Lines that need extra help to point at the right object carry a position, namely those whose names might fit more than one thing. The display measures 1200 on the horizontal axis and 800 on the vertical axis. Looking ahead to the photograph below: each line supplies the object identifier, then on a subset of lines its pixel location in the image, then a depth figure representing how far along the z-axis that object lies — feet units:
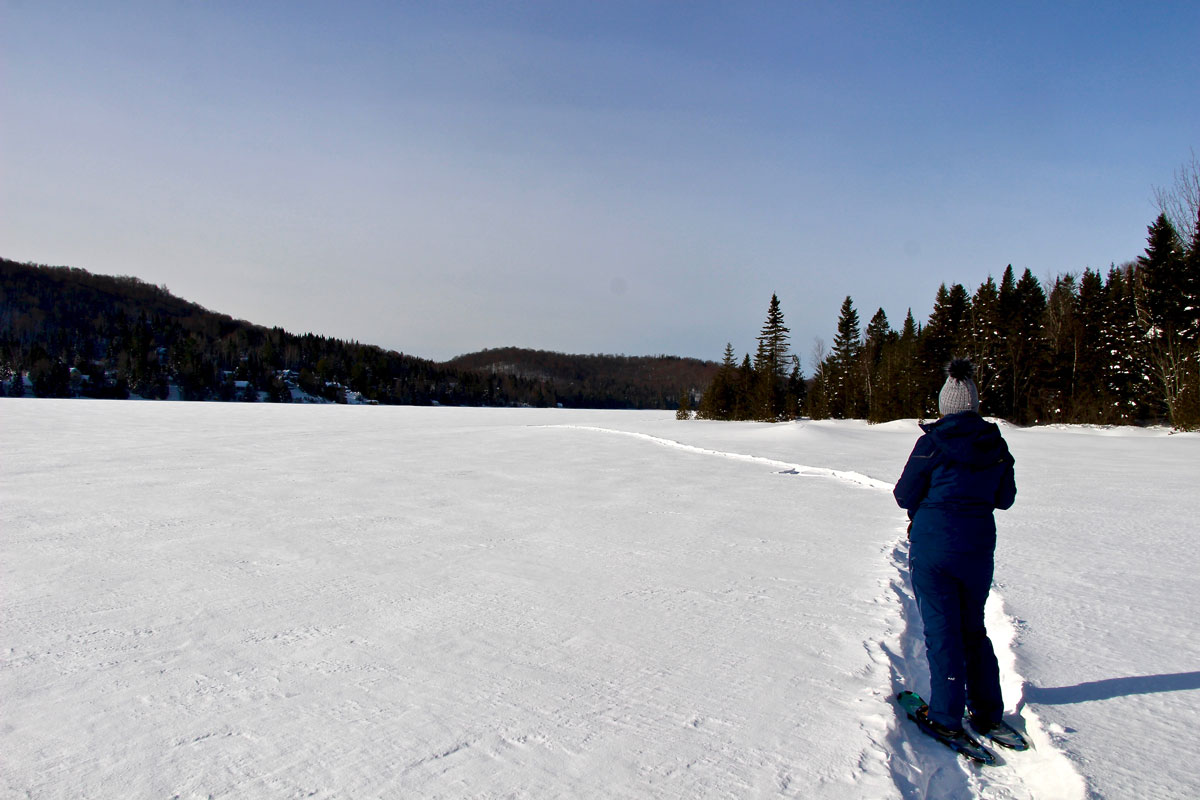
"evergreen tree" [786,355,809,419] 178.48
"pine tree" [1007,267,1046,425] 132.26
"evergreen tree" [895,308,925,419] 144.36
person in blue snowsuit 9.73
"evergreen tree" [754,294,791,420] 166.30
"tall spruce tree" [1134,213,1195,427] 99.30
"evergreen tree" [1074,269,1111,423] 113.29
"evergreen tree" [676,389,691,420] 188.48
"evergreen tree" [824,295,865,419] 178.81
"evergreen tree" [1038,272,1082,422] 121.19
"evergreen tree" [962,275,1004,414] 135.44
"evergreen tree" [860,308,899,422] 151.94
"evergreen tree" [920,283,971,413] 143.68
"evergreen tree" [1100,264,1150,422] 109.09
